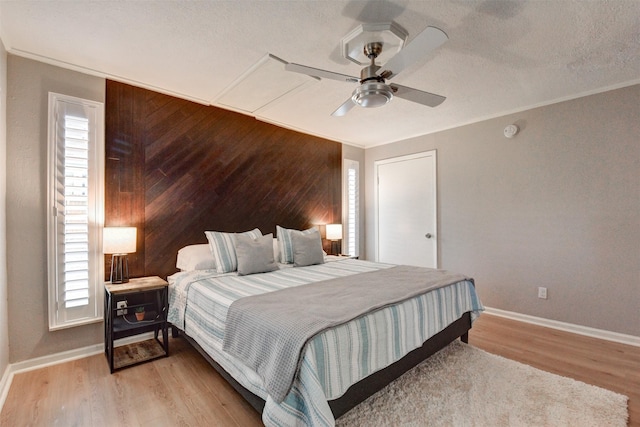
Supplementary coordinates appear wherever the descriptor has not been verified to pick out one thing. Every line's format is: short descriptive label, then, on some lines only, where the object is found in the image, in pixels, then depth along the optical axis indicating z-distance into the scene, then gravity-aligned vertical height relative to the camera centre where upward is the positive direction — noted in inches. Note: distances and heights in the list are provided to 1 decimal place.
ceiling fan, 66.8 +37.5
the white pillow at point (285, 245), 135.4 -14.1
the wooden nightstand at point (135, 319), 92.4 -36.6
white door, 170.6 +3.2
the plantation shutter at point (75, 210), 94.0 +2.3
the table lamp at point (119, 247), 96.7 -10.5
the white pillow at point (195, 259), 113.0 -17.0
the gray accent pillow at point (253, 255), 107.8 -15.3
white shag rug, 68.0 -48.7
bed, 54.2 -30.3
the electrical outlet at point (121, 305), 104.9 -32.6
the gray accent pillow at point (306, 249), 129.6 -15.6
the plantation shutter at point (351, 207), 194.9 +5.9
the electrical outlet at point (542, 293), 128.2 -35.2
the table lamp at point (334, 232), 174.7 -10.1
